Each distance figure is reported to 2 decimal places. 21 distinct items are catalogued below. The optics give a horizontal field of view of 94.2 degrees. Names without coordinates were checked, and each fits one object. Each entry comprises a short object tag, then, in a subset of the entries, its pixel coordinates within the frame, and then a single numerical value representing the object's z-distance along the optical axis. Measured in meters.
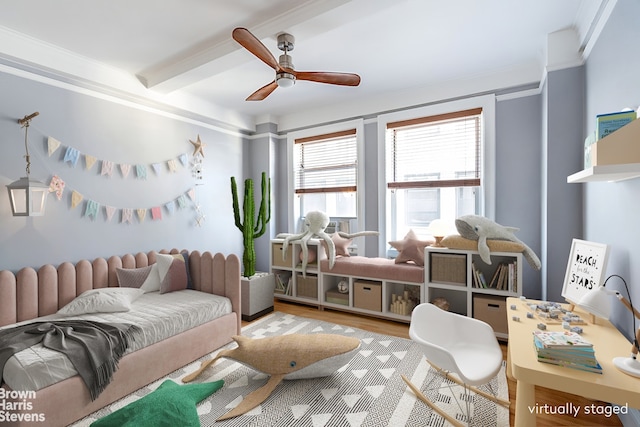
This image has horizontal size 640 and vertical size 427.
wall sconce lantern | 2.24
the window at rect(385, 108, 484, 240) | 3.32
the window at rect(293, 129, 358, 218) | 4.14
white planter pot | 3.27
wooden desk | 1.07
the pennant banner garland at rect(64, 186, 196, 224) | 2.76
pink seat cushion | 3.05
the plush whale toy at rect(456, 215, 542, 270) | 2.64
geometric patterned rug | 1.70
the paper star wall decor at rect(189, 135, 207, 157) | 3.87
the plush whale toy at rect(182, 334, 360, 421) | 2.01
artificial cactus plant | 3.38
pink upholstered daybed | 1.67
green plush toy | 1.50
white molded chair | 1.57
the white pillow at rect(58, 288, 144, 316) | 2.33
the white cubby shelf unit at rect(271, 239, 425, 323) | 3.20
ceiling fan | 2.01
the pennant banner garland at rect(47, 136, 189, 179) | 2.61
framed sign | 1.62
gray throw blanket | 1.74
